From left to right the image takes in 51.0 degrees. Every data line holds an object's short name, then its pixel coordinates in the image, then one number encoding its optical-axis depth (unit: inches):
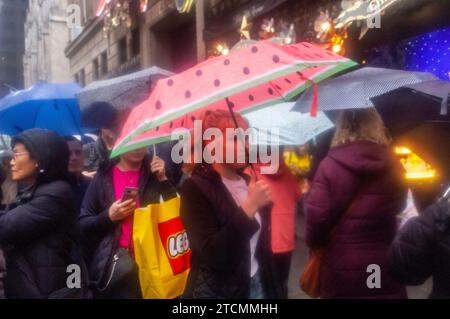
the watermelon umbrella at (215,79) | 91.0
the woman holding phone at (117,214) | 123.6
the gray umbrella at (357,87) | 134.6
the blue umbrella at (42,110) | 200.7
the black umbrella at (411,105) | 118.4
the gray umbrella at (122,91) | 156.4
